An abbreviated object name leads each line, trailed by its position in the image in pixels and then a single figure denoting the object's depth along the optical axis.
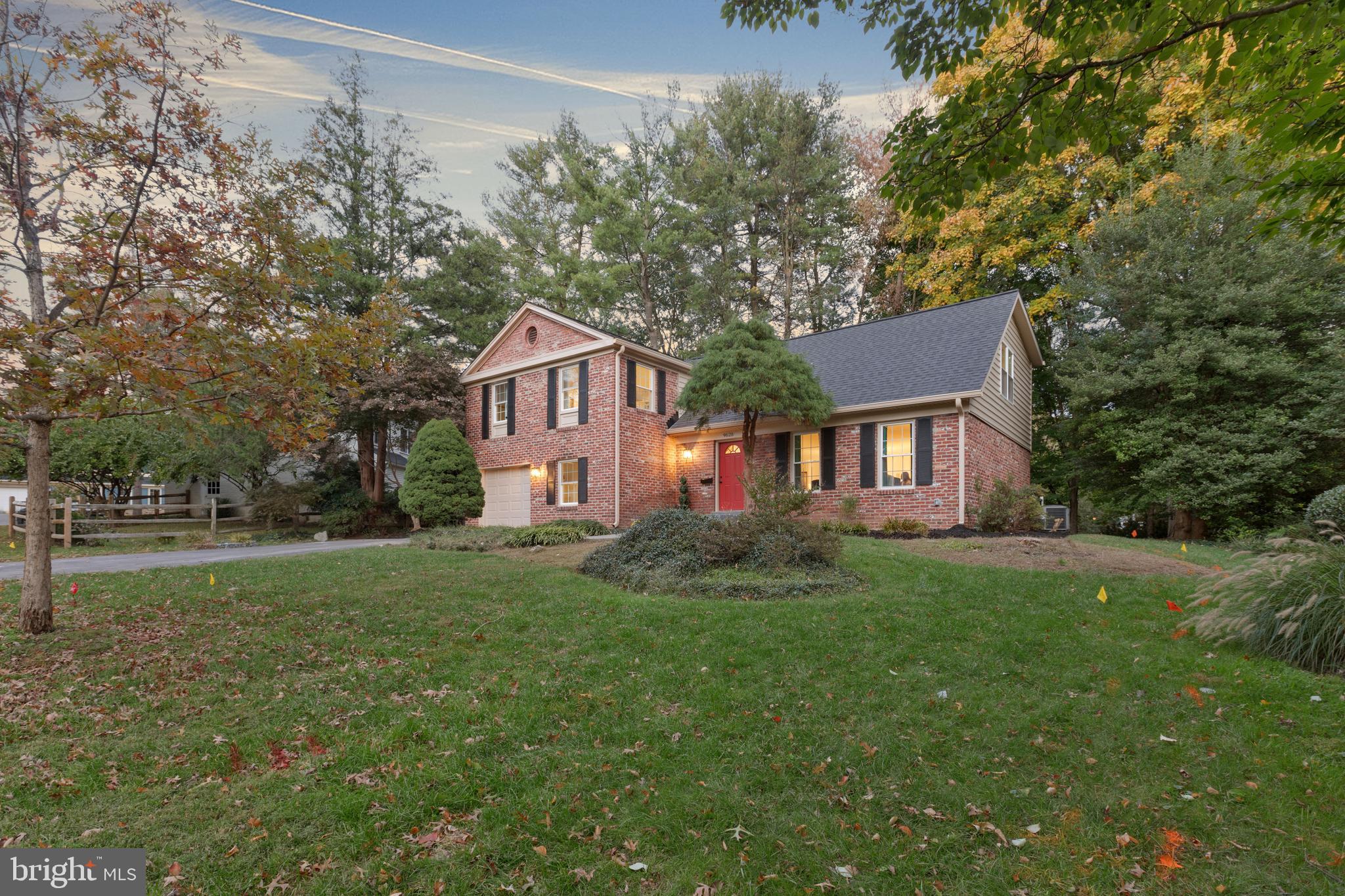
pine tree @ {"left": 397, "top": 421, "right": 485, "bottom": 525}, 16.12
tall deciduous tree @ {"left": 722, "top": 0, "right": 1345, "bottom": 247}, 3.76
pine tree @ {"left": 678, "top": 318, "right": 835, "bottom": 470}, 13.27
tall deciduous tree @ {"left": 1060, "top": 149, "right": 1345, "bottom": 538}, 13.94
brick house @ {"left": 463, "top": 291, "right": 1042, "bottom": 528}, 13.62
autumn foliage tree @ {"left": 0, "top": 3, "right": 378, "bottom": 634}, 4.86
